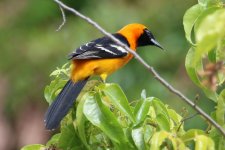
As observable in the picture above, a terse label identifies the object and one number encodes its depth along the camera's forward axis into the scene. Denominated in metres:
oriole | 7.37
